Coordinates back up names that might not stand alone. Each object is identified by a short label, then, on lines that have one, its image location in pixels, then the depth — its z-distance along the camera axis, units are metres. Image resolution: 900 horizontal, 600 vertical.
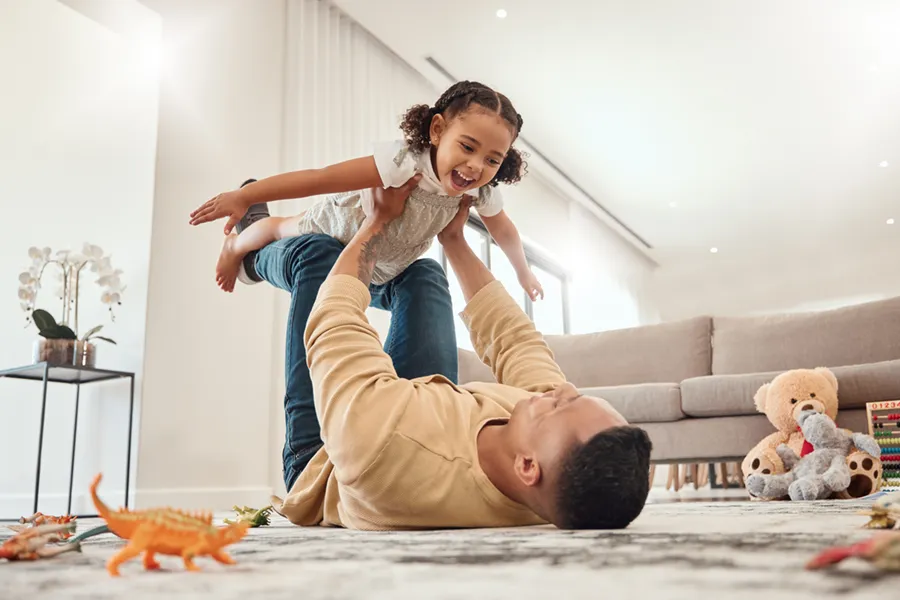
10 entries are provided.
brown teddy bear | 2.76
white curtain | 3.76
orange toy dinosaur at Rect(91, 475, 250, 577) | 0.60
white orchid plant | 2.62
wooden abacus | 2.58
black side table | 2.47
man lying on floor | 0.89
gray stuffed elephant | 2.41
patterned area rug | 0.49
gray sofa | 3.19
